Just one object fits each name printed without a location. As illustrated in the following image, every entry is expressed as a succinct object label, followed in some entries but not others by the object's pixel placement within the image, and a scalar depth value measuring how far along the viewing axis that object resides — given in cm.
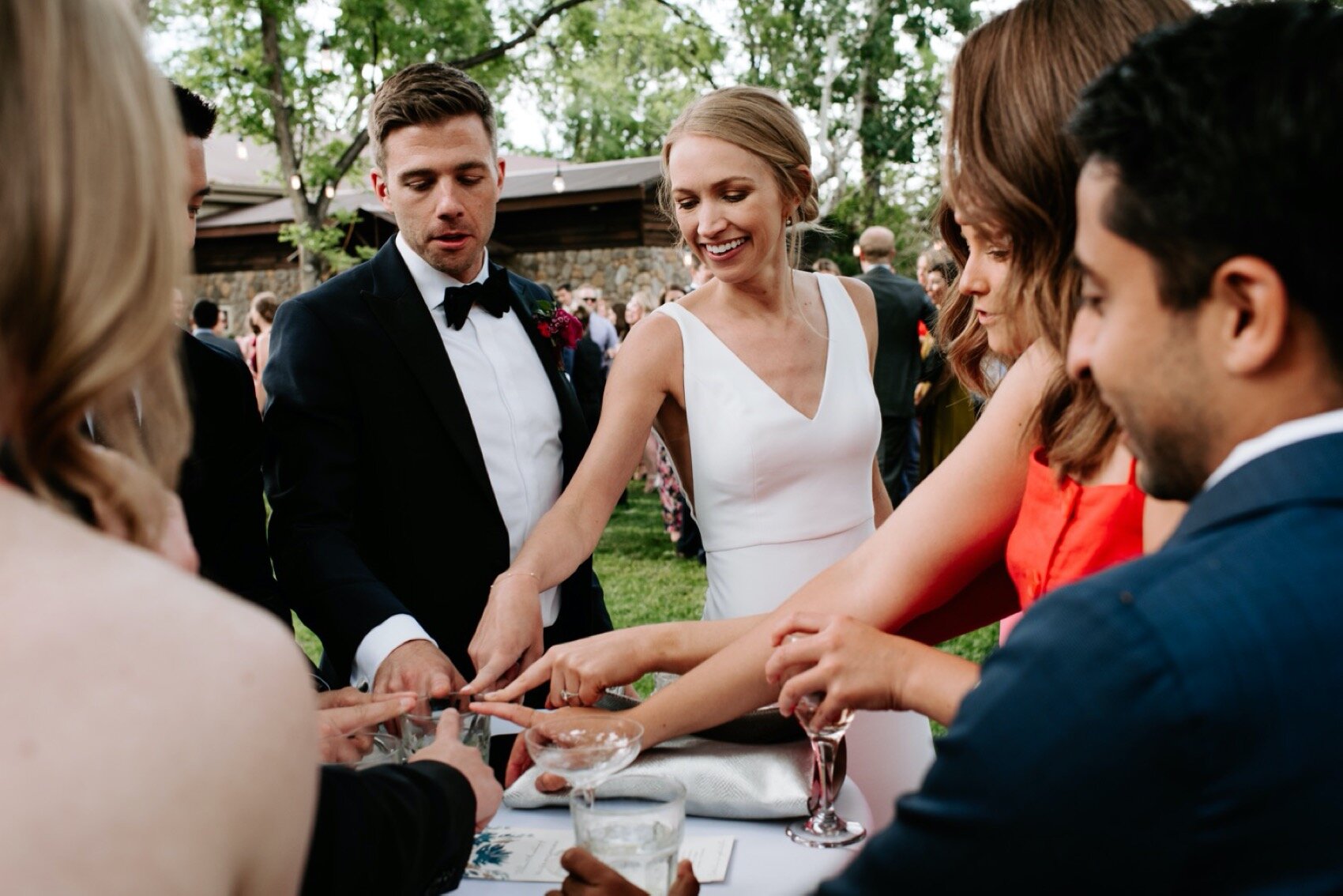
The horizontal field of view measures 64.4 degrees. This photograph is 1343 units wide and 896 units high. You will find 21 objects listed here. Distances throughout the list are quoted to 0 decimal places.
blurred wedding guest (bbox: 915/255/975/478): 787
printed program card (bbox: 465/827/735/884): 152
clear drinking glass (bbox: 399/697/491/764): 167
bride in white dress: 301
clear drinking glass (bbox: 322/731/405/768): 167
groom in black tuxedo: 250
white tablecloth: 149
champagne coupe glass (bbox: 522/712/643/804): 152
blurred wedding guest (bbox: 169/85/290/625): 245
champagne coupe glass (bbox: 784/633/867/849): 162
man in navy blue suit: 81
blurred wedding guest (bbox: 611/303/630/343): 1349
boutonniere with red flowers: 320
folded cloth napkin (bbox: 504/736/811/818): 167
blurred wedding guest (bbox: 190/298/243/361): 1015
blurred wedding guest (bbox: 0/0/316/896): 73
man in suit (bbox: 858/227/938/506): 672
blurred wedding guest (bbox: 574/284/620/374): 1134
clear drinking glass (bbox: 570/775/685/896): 137
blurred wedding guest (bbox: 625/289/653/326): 1280
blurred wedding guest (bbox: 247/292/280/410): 947
